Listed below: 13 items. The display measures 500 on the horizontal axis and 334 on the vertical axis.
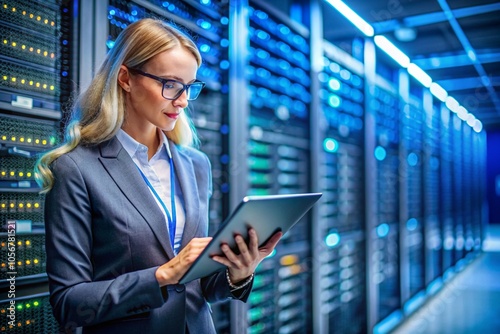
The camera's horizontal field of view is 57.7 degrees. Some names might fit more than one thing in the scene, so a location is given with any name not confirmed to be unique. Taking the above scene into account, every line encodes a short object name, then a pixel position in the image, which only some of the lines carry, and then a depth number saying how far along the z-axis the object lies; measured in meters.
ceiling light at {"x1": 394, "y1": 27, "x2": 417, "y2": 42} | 3.71
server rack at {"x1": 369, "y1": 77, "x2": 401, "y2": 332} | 4.19
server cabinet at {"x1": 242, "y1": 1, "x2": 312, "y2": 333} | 2.35
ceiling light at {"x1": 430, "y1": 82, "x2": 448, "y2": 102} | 5.82
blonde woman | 0.91
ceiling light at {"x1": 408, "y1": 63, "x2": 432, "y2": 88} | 4.81
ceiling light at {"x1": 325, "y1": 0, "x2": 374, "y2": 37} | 2.92
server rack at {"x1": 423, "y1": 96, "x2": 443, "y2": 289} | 5.54
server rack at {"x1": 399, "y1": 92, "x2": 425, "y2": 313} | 5.00
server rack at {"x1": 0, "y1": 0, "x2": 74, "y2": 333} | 1.12
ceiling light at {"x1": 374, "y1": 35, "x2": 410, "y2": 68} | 3.83
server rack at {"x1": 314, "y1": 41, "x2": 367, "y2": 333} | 3.09
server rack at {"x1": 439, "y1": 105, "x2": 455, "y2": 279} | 6.59
